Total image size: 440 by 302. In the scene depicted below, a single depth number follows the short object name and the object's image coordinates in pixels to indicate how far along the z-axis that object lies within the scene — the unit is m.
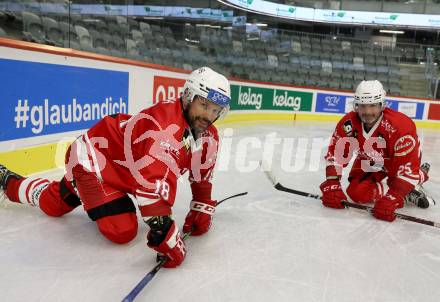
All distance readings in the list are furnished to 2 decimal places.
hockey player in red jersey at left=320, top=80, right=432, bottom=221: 2.45
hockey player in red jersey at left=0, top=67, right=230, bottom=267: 1.56
